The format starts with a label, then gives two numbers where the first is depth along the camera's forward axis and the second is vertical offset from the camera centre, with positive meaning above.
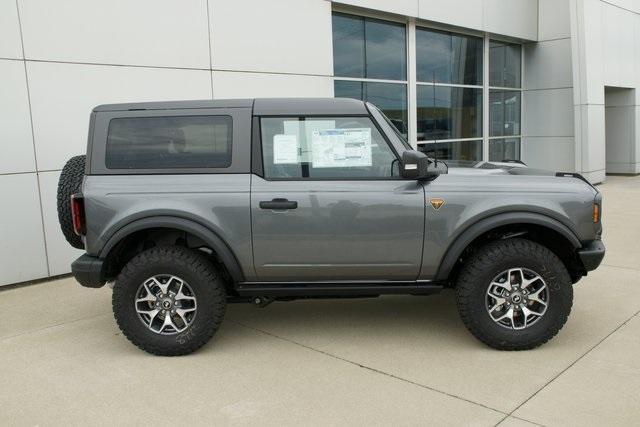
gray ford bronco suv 4.03 -0.56
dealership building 6.22 +1.11
